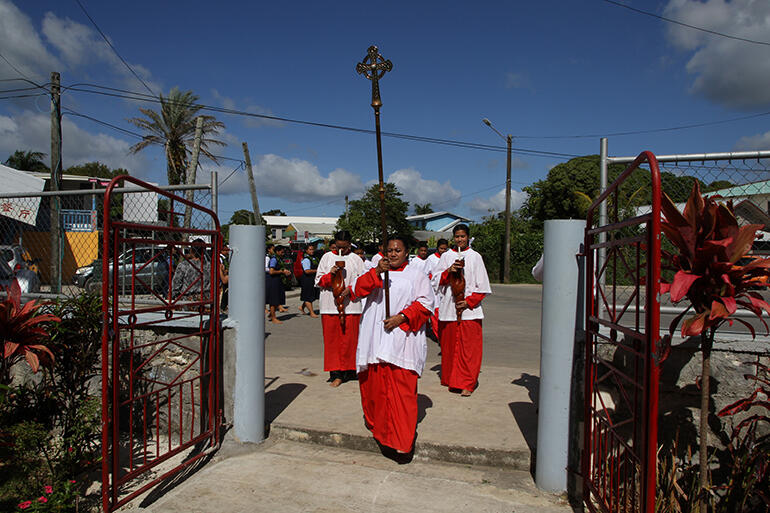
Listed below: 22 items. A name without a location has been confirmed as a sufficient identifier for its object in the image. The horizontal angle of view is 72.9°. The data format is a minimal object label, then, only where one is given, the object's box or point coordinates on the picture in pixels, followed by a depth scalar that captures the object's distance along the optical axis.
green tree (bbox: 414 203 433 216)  78.25
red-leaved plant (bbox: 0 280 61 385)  3.67
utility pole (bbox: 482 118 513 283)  26.06
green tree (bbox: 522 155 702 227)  33.09
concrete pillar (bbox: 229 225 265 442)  4.55
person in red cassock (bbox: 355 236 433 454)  4.30
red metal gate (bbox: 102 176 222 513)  4.05
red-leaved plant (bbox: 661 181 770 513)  2.71
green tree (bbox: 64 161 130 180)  44.83
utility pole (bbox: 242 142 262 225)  23.70
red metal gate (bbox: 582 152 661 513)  2.46
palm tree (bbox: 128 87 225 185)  23.81
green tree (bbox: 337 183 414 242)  40.47
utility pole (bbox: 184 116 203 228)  16.08
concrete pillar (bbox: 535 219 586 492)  3.68
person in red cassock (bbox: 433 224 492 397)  5.94
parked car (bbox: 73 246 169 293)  5.09
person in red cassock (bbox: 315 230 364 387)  6.42
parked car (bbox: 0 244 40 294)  5.90
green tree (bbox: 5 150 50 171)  40.16
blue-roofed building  69.56
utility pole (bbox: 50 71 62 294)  11.91
